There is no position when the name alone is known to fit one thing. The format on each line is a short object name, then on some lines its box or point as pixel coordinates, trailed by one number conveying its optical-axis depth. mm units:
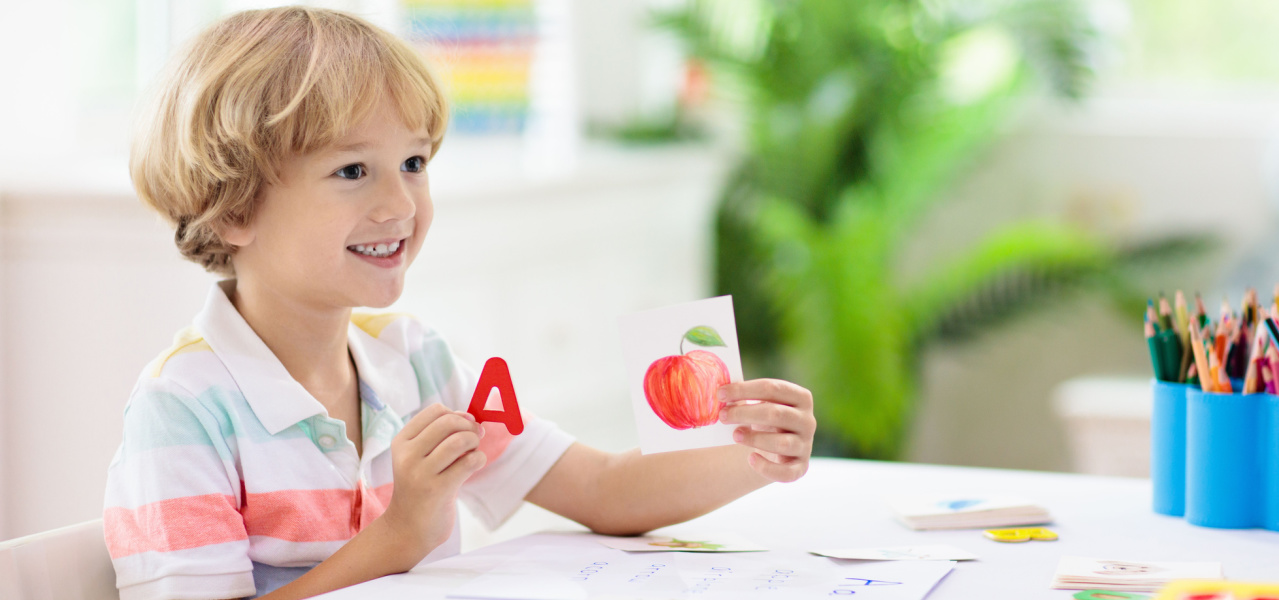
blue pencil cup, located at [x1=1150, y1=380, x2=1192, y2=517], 1947
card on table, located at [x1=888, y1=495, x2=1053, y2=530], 1916
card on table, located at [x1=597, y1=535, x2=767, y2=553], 1857
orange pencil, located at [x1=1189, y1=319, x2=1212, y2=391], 1907
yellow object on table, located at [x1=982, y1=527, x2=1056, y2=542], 1875
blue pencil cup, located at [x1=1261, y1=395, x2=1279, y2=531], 1892
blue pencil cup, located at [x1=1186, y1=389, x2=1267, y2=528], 1903
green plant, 4012
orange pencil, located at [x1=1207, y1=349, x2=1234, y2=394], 1905
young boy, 1784
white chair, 1741
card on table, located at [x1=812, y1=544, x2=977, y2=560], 1817
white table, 1783
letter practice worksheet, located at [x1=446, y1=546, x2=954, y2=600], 1737
